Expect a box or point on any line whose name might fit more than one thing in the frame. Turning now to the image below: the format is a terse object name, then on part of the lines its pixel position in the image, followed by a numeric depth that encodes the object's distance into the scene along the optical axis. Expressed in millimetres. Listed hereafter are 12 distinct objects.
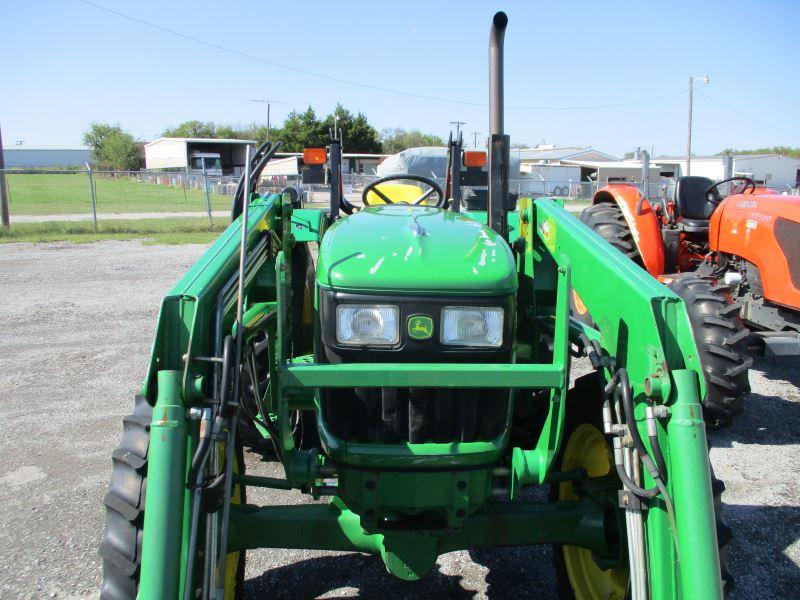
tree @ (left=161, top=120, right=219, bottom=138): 82188
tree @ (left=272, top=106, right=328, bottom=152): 44719
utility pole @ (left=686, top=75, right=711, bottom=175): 29827
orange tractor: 4531
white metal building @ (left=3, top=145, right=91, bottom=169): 95562
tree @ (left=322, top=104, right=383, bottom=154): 50938
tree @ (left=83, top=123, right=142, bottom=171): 71125
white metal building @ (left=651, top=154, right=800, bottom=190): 49062
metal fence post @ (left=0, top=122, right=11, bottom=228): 15748
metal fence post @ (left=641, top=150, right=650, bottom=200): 7676
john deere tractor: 2012
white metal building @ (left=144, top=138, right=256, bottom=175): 55722
